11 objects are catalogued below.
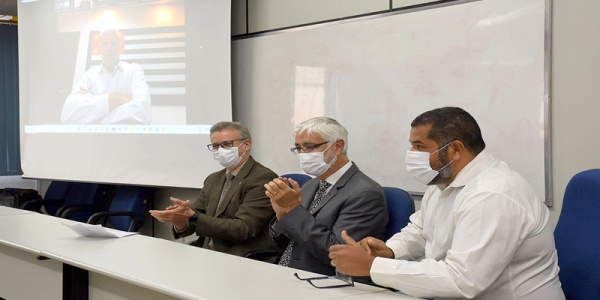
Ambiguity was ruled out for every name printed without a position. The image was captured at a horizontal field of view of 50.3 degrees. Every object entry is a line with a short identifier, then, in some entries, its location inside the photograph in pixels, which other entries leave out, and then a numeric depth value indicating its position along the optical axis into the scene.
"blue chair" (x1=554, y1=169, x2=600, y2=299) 1.93
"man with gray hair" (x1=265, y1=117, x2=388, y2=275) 2.53
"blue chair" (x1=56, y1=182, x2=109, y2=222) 4.61
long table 1.87
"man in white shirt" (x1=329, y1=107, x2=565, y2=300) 1.75
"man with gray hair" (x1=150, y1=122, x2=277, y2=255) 3.08
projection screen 4.30
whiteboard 2.80
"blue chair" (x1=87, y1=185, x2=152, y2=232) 4.34
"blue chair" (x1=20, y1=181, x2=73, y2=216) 5.11
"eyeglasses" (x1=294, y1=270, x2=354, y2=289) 1.92
